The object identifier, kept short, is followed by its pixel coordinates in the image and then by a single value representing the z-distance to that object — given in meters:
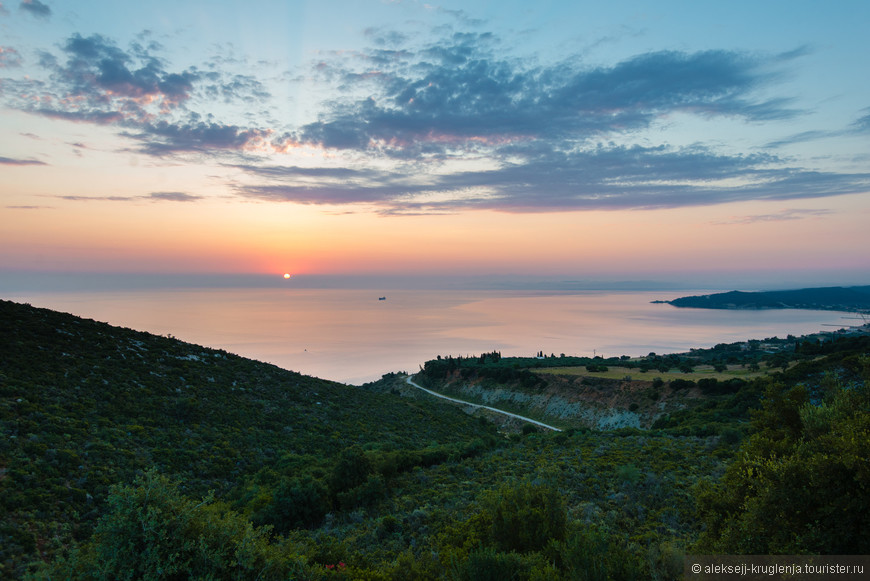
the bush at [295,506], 13.05
